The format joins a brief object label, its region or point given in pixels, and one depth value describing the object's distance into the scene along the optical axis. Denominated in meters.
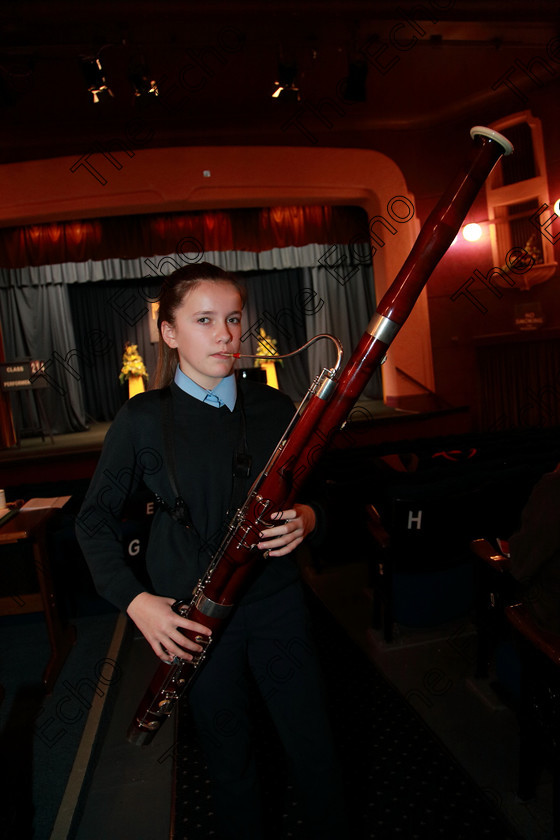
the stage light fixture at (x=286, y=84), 5.34
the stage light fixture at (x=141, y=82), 5.22
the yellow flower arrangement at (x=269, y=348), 10.54
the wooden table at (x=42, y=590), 2.81
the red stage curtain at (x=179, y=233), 8.08
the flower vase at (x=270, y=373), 10.15
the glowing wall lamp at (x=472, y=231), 7.42
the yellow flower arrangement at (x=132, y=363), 10.27
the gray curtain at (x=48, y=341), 10.60
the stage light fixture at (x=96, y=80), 5.05
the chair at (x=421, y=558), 2.71
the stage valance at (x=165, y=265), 10.05
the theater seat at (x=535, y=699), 1.70
